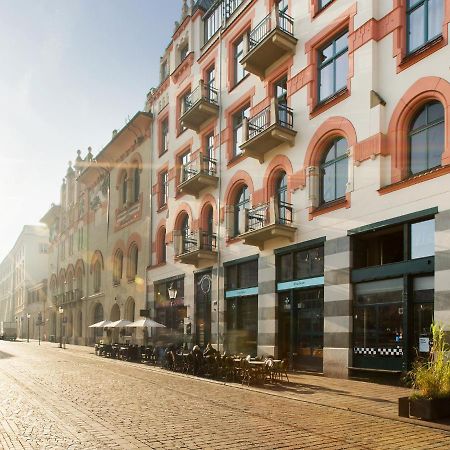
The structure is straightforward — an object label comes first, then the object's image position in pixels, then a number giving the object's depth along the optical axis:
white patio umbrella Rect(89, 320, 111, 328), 35.55
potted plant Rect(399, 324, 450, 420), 10.32
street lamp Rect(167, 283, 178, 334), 28.08
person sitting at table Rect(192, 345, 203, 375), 20.16
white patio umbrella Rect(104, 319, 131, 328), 32.38
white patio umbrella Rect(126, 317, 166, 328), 29.16
